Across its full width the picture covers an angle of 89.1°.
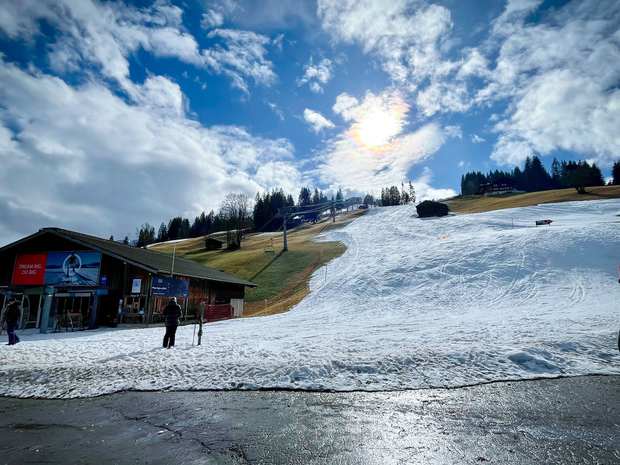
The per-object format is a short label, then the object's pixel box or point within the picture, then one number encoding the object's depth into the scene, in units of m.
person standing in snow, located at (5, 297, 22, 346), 14.12
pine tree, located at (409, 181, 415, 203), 143.66
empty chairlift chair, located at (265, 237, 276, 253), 55.32
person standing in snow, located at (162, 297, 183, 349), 12.45
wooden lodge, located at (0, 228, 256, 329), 22.84
